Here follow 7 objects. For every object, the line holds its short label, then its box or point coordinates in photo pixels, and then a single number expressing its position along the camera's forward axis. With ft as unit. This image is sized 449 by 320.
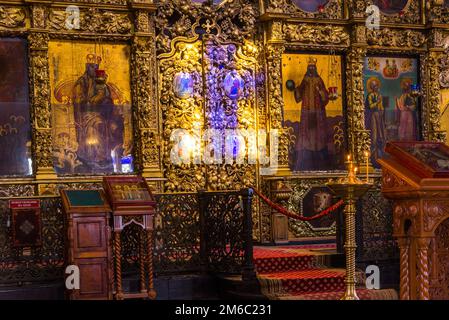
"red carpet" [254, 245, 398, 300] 29.76
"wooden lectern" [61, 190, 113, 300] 28.58
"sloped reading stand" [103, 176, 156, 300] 28.99
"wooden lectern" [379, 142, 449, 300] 18.89
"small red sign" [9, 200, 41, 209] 29.94
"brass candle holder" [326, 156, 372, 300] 21.67
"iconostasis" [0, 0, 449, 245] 37.14
